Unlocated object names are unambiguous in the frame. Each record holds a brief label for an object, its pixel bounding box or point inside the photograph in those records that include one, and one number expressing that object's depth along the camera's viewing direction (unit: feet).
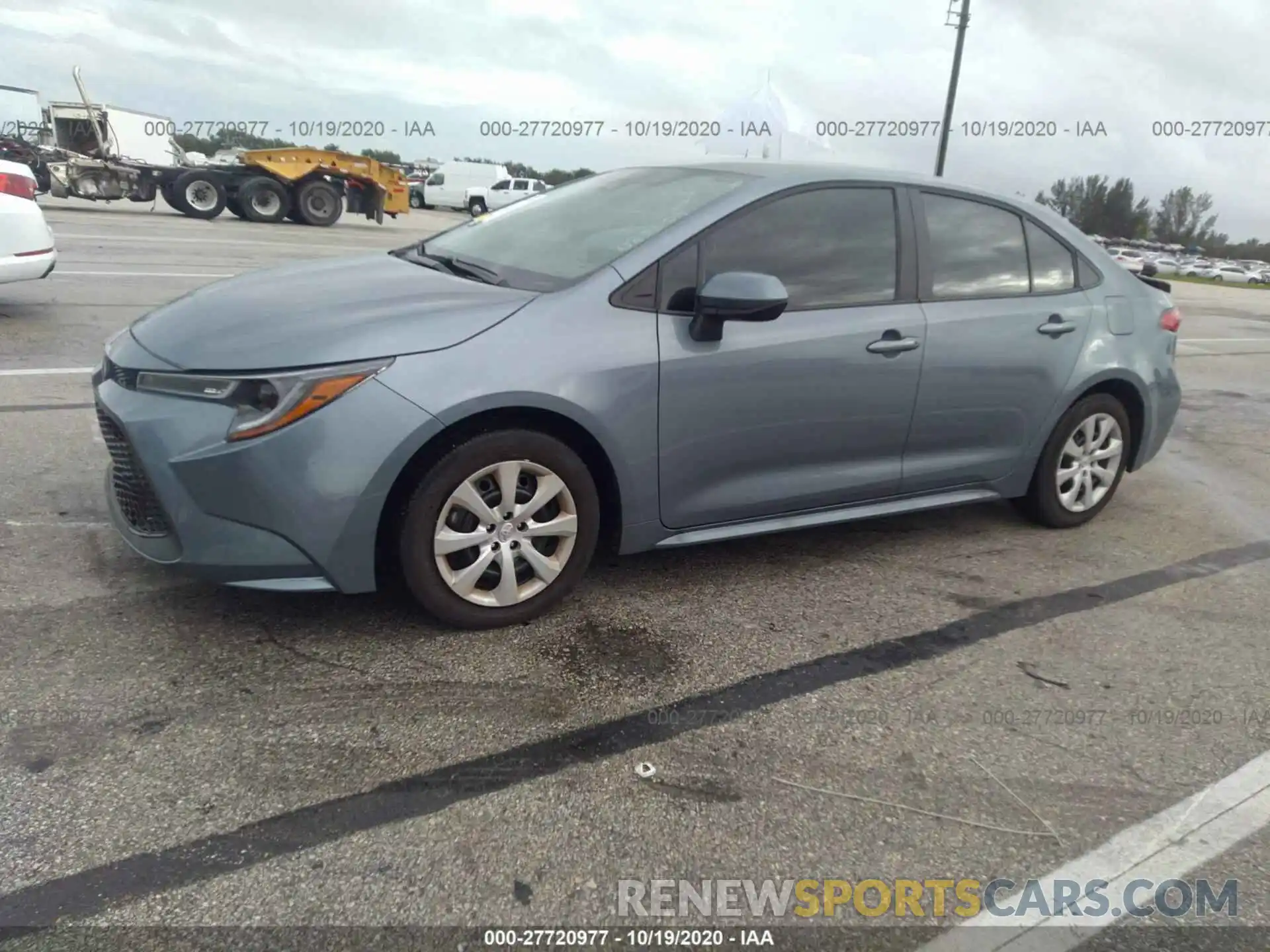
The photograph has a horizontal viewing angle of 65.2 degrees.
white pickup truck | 122.93
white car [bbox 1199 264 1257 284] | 197.33
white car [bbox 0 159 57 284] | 24.38
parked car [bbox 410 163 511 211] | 130.41
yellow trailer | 70.28
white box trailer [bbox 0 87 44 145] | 82.42
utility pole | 84.64
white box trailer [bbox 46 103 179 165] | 74.49
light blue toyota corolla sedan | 9.56
